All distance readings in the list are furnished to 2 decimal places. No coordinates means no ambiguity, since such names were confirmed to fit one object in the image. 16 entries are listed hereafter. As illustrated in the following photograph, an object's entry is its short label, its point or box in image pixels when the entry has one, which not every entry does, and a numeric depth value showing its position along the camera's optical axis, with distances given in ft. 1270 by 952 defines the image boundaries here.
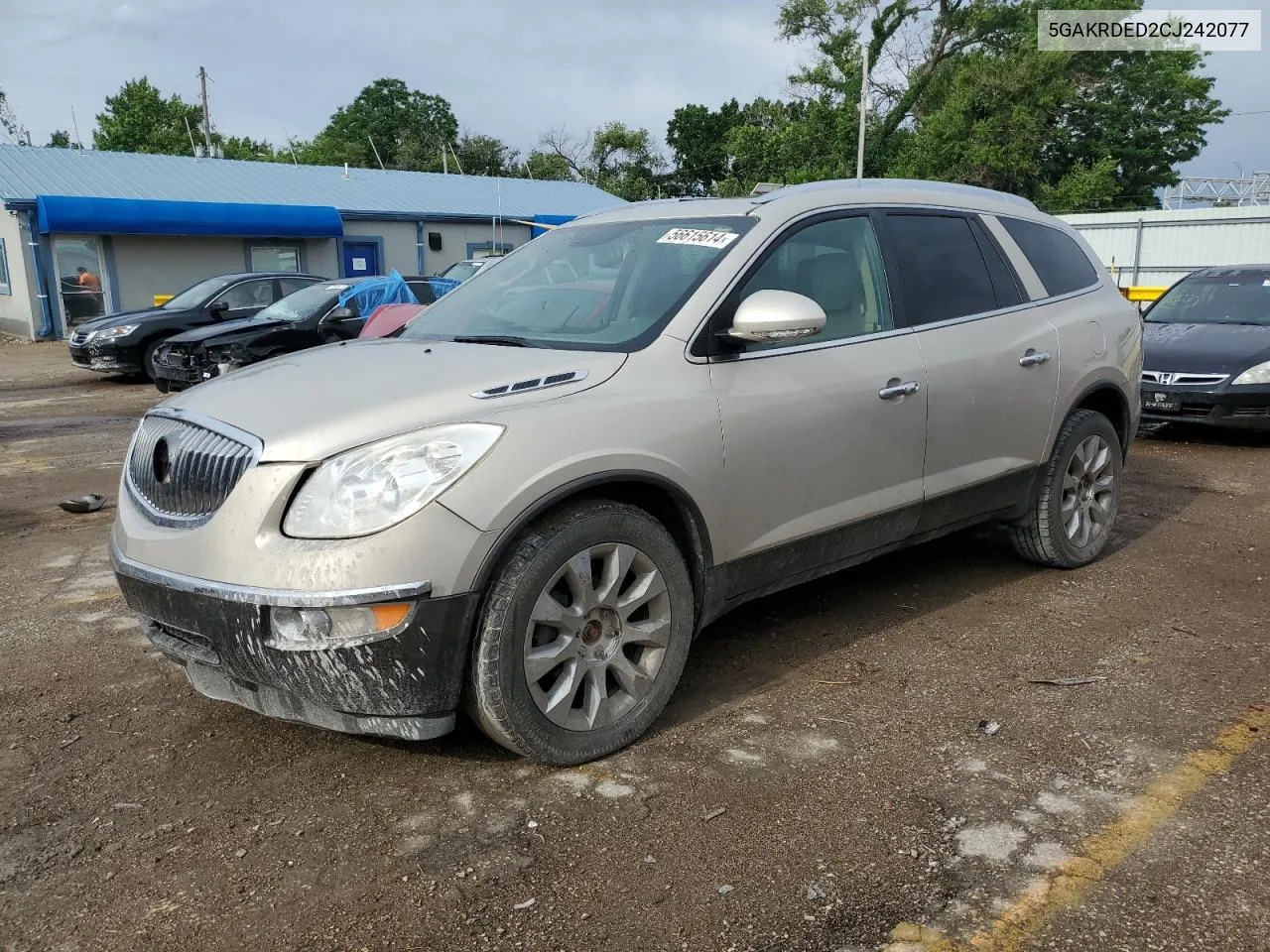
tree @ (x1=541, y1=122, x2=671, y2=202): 191.01
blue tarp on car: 42.60
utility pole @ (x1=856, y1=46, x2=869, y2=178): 97.28
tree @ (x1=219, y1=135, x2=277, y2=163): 213.87
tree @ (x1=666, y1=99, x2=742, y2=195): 197.88
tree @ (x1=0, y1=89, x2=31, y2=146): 228.63
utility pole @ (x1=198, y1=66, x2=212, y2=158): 170.40
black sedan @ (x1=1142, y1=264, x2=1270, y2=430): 28.43
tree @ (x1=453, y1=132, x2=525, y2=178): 211.82
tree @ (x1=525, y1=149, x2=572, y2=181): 196.34
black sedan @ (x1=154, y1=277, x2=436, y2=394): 39.75
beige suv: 9.52
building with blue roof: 74.13
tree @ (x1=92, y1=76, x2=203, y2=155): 185.16
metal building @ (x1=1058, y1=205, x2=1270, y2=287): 83.27
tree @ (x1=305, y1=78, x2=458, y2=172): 240.73
